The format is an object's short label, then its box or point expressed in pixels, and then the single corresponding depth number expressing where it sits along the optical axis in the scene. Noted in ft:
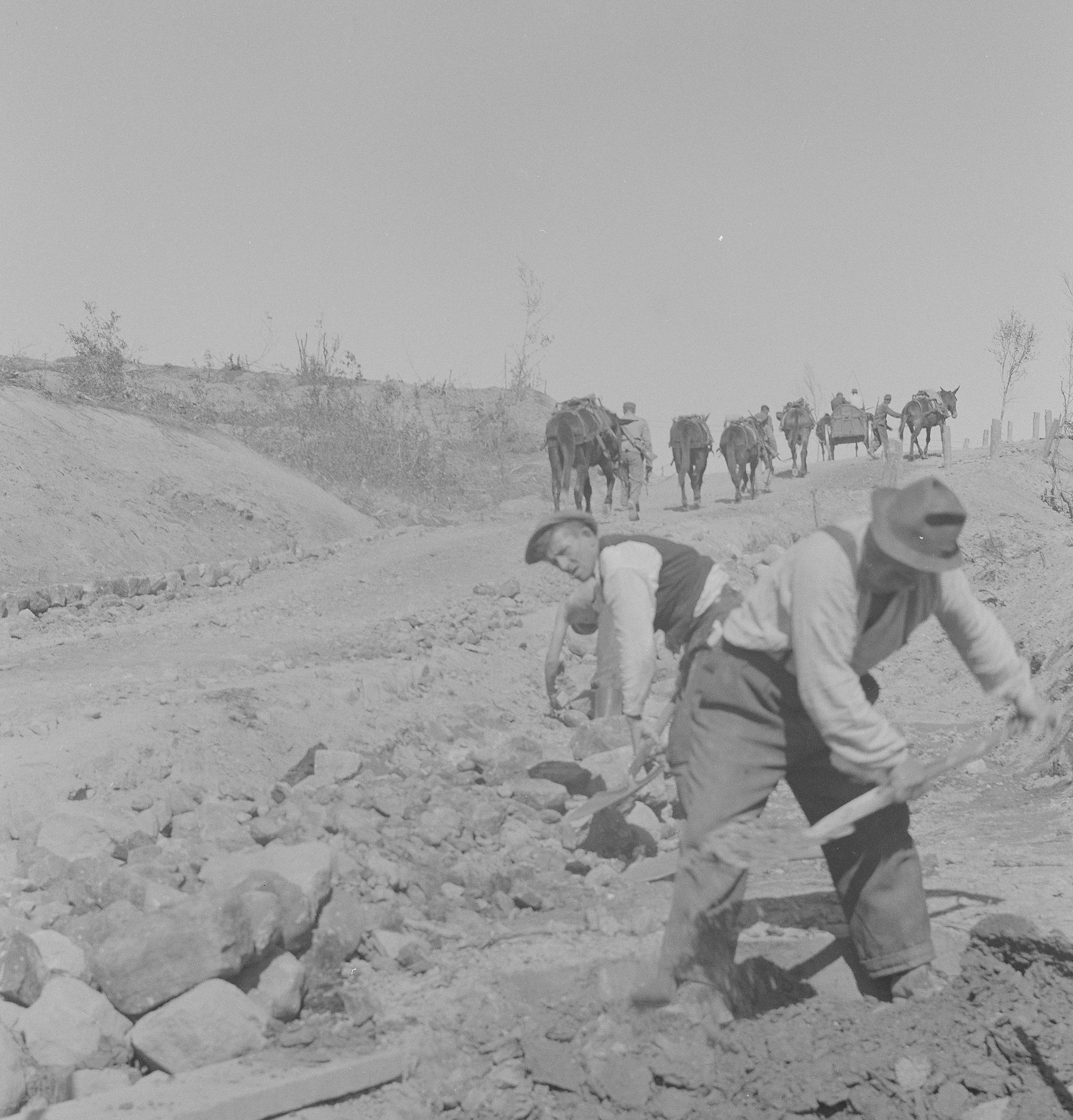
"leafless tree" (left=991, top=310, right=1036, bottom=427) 126.21
